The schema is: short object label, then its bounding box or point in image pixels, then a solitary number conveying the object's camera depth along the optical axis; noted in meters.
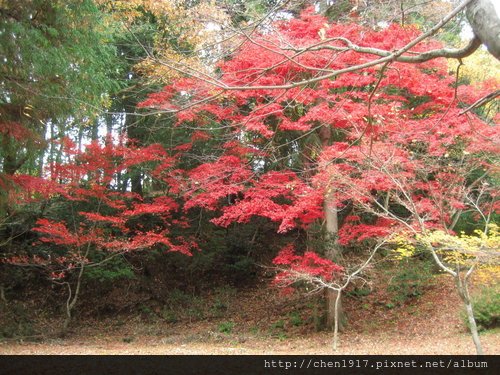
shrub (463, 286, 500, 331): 9.45
